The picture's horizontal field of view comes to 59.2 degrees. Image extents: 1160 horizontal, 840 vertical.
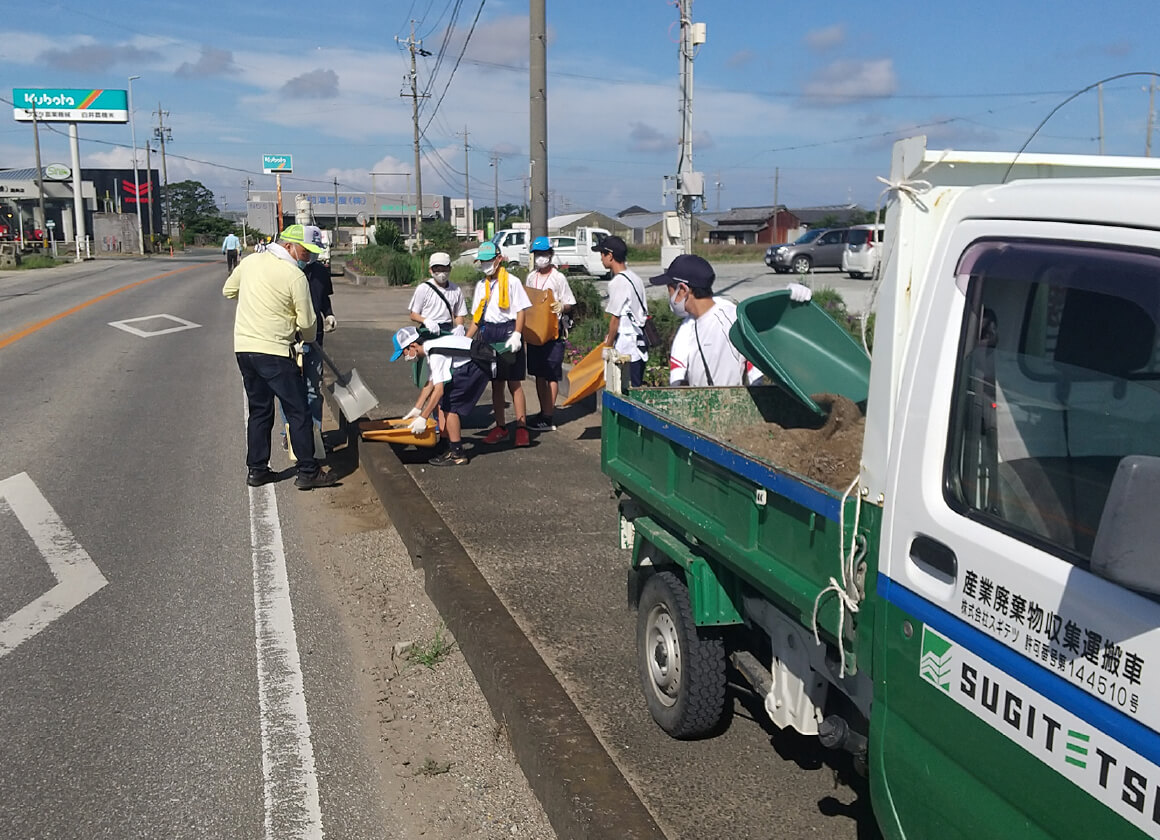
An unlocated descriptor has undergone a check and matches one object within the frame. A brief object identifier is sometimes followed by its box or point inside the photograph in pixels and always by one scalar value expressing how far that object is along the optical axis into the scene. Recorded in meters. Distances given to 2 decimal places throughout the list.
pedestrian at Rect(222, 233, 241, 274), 27.47
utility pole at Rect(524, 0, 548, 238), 13.44
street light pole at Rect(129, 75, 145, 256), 66.25
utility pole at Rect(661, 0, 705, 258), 22.67
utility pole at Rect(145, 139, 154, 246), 79.94
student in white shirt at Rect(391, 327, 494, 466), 8.42
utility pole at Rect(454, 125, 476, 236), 93.10
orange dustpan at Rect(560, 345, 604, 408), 9.18
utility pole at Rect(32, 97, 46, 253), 56.12
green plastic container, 4.25
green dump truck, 1.89
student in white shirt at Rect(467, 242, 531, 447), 8.90
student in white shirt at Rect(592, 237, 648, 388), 8.58
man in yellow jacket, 7.59
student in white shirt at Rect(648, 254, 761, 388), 5.37
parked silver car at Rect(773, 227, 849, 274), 33.38
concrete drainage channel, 3.28
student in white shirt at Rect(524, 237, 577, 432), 9.62
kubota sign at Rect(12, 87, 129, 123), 69.88
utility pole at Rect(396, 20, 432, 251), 44.22
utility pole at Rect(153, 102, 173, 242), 90.25
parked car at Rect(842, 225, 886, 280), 27.75
